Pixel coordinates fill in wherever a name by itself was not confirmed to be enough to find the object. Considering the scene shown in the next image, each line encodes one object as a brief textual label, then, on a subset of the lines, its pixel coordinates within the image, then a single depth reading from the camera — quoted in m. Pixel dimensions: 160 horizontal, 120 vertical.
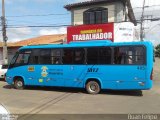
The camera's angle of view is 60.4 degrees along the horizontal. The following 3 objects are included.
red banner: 10.80
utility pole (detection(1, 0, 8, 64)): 12.35
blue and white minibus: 6.39
